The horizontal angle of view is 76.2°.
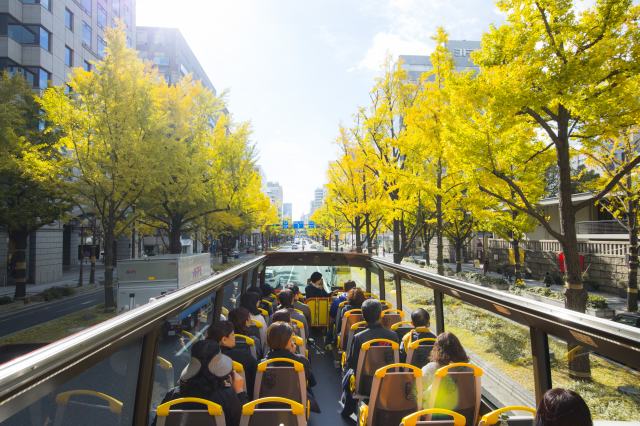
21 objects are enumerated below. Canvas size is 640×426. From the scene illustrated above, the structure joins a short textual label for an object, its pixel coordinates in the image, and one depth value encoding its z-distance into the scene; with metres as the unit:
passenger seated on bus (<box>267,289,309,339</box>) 6.24
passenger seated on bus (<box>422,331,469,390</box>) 3.41
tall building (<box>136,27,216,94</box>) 63.31
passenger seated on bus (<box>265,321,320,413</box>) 3.87
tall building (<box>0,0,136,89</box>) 27.52
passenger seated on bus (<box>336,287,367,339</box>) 6.62
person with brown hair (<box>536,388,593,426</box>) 1.86
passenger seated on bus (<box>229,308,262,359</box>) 4.76
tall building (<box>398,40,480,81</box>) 93.68
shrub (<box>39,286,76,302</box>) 21.34
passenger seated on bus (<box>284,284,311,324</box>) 7.30
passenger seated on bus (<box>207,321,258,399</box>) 3.80
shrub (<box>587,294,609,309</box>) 14.70
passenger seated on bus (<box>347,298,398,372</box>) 4.56
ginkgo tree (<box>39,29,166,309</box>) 14.74
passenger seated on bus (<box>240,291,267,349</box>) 5.64
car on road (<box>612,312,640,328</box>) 11.65
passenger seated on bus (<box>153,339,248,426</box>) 2.93
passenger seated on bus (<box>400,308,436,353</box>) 4.52
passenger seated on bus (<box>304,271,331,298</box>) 9.16
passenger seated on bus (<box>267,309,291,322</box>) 4.93
